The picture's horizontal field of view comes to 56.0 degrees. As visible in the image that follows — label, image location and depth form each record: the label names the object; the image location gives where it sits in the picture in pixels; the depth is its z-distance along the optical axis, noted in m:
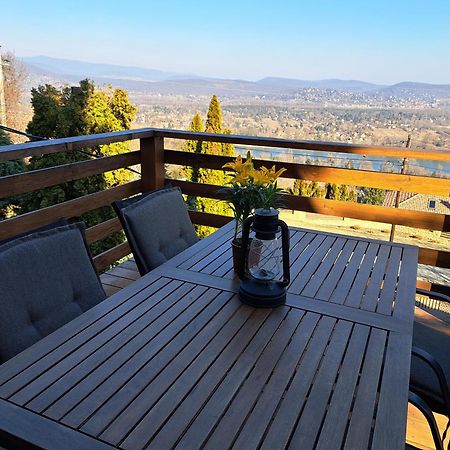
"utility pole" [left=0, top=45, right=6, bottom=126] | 14.85
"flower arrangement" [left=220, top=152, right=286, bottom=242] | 1.50
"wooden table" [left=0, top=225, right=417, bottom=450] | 0.85
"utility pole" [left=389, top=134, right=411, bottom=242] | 3.01
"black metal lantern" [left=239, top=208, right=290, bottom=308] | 1.35
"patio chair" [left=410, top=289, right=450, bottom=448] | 1.41
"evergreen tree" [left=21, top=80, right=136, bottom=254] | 8.01
